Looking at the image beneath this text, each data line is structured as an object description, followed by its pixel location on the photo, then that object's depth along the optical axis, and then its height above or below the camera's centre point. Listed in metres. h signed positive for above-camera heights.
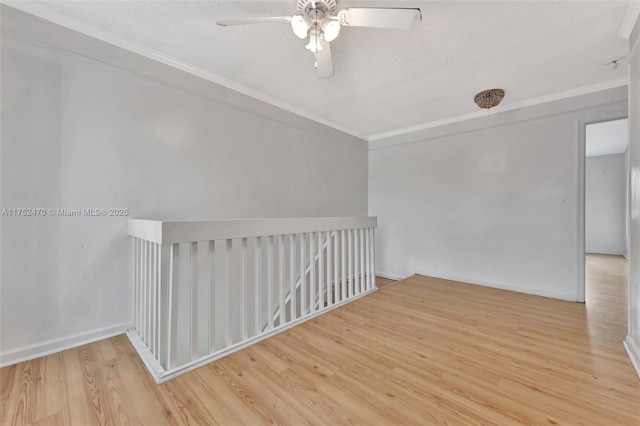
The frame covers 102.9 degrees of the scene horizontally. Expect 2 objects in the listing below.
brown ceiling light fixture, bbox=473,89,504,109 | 2.84 +1.33
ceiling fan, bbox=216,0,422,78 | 1.46 +1.18
